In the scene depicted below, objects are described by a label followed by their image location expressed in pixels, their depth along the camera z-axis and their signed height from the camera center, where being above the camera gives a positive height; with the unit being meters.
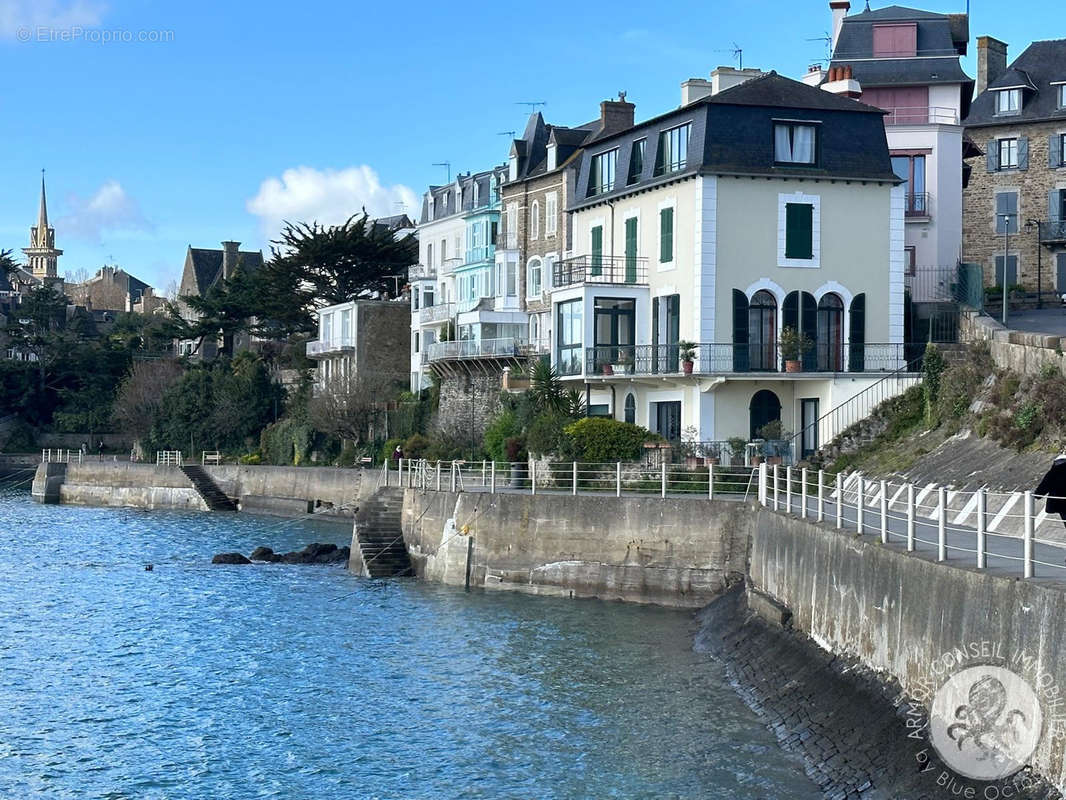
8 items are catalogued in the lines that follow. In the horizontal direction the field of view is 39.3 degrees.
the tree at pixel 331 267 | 81.06 +9.54
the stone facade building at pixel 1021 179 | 57.31 +10.61
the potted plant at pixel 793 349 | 42.72 +2.79
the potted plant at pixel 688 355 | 42.91 +2.59
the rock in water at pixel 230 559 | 45.38 -3.66
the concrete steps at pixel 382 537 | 39.41 -2.61
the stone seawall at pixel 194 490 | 63.25 -2.35
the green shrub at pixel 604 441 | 41.03 +0.08
